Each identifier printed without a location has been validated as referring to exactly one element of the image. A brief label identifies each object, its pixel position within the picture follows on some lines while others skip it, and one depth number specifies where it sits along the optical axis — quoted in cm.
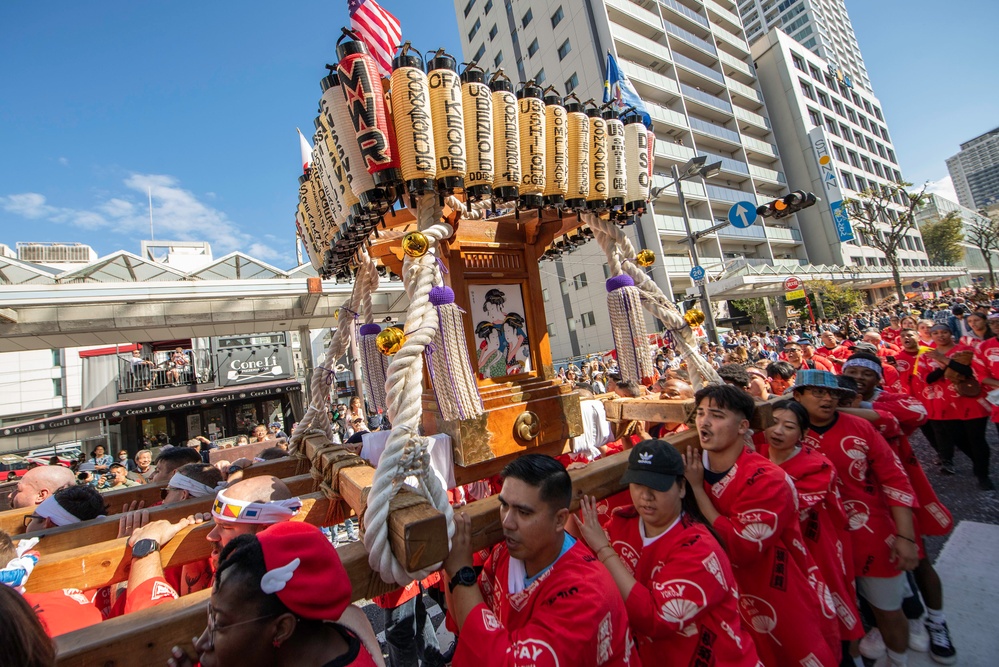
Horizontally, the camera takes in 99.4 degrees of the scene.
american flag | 240
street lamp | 935
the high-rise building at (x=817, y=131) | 3594
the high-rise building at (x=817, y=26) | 6155
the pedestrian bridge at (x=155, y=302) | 990
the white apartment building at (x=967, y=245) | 5972
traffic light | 670
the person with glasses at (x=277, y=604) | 119
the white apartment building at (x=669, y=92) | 2662
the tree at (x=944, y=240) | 4653
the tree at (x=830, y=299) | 2888
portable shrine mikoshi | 147
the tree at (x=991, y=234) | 3325
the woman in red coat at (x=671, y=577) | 170
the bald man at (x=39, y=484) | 330
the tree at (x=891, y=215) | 2139
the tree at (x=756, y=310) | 2898
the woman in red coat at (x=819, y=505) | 236
